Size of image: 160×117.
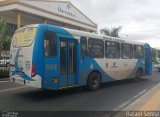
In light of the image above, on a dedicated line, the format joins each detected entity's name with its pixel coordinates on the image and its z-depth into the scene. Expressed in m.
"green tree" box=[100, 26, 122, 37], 59.16
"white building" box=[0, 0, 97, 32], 31.88
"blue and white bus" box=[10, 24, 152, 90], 11.38
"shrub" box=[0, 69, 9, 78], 22.60
